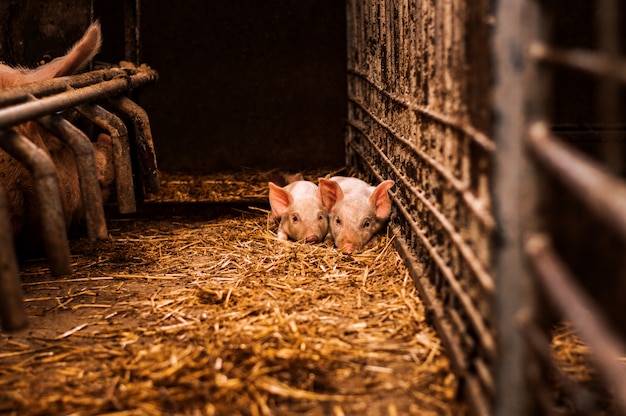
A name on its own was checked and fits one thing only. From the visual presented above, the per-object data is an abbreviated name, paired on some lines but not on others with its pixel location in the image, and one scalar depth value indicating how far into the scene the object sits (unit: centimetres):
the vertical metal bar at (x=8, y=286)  232
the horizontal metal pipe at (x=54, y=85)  321
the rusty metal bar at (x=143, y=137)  495
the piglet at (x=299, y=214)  499
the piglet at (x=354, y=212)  476
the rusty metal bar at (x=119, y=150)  392
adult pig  436
